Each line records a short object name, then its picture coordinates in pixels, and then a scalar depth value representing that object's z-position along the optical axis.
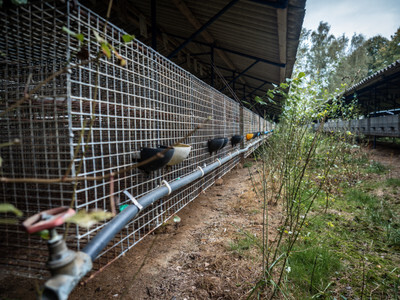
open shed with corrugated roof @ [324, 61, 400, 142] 7.12
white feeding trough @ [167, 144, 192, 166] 1.64
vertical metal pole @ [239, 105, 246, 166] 5.61
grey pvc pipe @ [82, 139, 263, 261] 0.88
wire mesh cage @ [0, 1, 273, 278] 0.99
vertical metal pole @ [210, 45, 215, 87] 4.55
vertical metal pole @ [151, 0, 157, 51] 2.81
